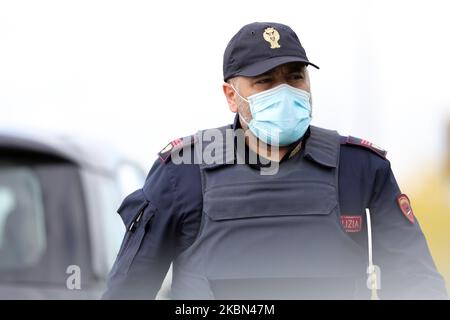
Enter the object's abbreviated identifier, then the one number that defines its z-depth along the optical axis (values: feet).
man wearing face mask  17.16
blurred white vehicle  22.39
